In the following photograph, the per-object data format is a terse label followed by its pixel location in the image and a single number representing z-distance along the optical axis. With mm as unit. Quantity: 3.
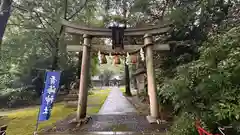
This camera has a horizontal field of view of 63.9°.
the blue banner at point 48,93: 5867
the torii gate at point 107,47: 7520
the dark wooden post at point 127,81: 18289
